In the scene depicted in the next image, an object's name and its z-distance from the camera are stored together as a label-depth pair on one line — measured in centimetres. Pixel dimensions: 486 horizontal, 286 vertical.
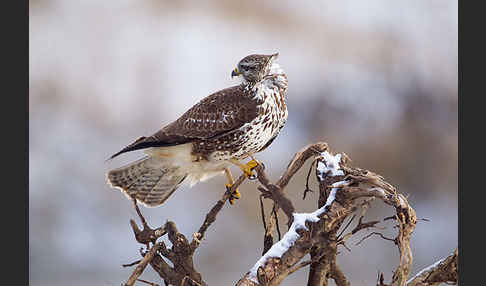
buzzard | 1770
